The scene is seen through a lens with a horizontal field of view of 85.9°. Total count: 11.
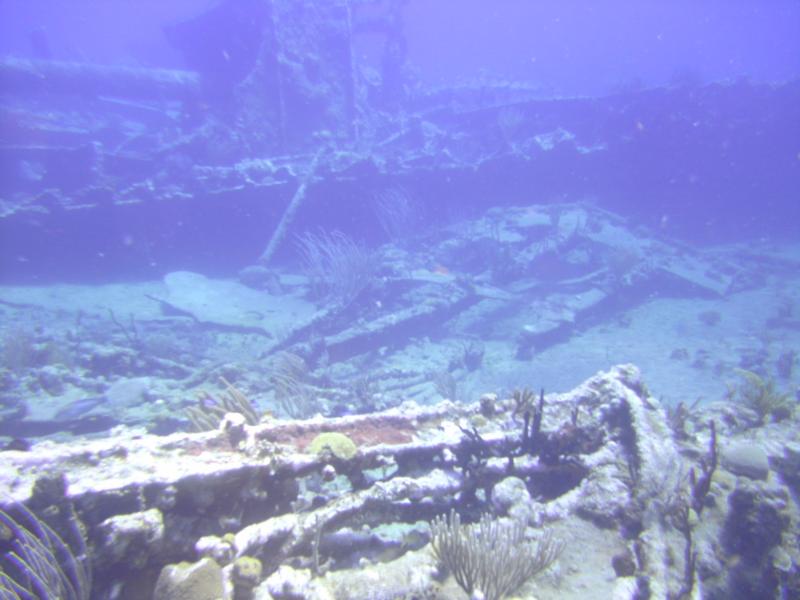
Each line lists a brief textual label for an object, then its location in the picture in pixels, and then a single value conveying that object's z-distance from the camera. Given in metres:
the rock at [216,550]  2.41
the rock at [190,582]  2.08
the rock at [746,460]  4.09
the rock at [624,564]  2.79
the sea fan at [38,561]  1.99
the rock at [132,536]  2.26
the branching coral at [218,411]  4.86
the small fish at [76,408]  6.19
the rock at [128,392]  6.71
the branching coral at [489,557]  2.48
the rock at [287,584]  2.34
